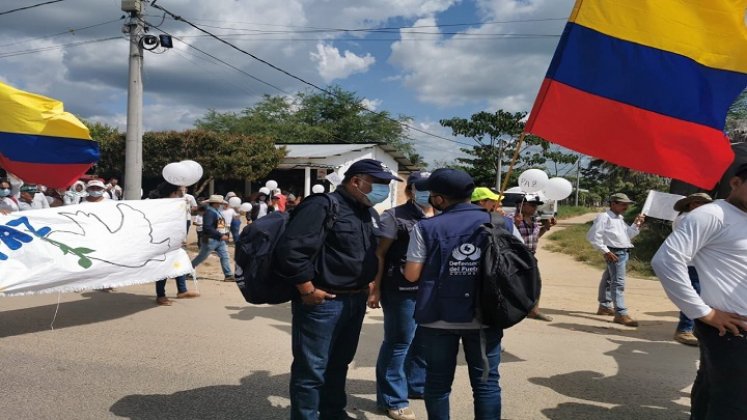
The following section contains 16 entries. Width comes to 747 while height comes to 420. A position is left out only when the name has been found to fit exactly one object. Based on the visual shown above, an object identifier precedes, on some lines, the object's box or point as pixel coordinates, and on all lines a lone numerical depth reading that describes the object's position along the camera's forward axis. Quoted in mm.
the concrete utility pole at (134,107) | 10930
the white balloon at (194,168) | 8867
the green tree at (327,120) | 40469
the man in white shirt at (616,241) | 7047
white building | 22969
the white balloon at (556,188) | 8016
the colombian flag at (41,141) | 7598
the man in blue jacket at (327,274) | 3031
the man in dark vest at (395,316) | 3775
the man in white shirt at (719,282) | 2512
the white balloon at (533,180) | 8353
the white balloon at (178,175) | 8539
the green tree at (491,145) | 37281
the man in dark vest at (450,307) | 2889
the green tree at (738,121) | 9727
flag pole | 3362
